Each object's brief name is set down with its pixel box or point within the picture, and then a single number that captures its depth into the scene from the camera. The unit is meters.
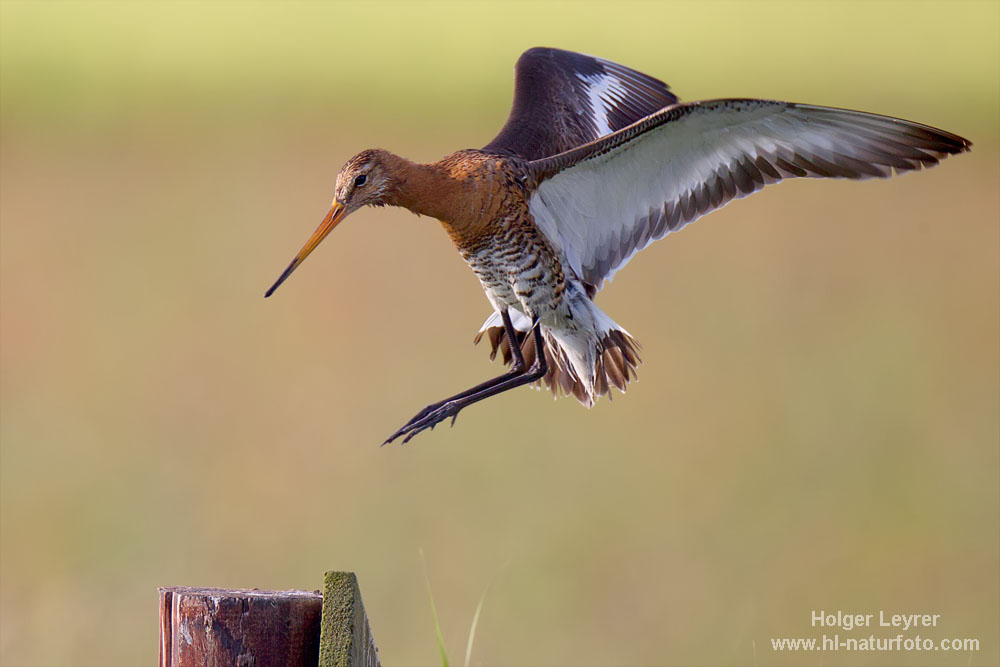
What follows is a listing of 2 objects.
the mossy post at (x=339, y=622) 5.75
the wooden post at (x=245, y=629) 6.01
